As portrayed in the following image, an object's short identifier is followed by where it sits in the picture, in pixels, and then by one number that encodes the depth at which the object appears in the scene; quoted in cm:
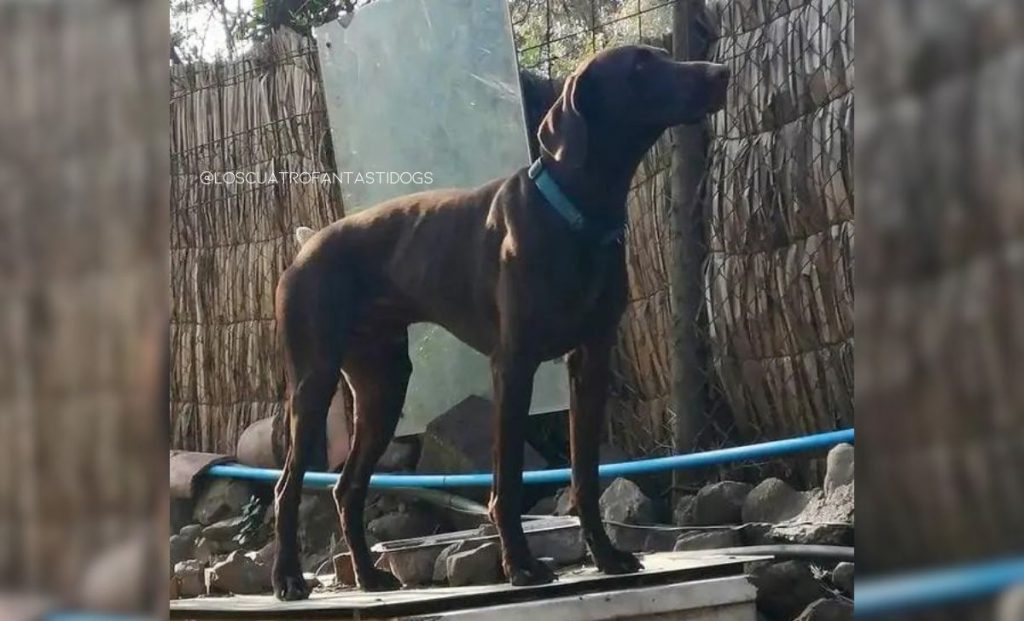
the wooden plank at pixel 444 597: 197
